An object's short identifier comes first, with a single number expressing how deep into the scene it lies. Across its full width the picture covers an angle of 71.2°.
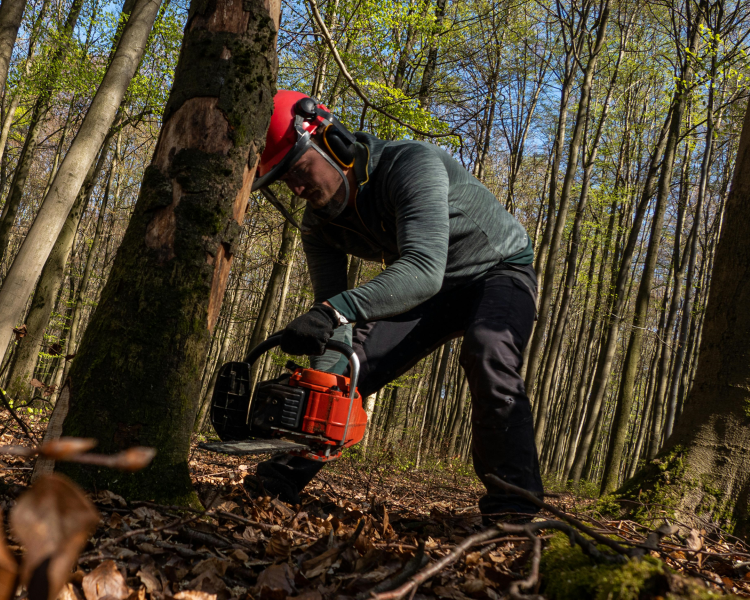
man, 2.46
